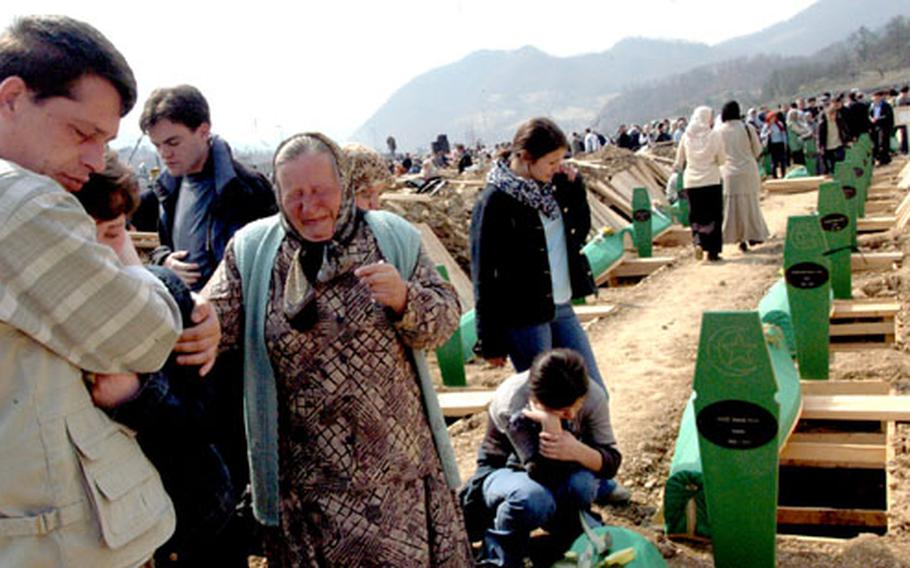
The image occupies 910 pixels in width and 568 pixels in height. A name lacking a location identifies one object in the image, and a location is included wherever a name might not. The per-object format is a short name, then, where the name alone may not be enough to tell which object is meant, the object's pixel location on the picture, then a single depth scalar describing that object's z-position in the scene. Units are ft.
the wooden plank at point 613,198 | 57.93
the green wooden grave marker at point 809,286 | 17.13
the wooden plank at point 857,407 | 15.26
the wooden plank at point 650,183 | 67.43
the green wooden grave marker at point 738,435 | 10.21
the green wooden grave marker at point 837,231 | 24.68
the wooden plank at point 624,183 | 61.55
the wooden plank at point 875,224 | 40.55
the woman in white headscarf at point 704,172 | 31.86
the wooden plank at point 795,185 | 60.23
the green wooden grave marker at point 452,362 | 20.67
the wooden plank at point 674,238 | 45.27
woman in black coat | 12.42
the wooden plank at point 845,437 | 16.12
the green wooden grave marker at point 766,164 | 71.54
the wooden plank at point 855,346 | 22.08
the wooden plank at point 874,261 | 30.37
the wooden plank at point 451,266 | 31.22
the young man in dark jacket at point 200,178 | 9.72
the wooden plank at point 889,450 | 13.84
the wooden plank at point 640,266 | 36.68
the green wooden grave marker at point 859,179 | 41.24
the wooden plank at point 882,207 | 46.63
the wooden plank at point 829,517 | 14.47
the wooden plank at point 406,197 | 39.21
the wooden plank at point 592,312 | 27.58
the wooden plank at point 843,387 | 17.79
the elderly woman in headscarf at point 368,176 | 11.67
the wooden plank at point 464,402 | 18.35
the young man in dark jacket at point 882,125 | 70.79
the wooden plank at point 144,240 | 21.17
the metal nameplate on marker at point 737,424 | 10.32
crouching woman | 10.75
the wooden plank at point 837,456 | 14.99
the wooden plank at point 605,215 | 52.01
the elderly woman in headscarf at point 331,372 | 7.30
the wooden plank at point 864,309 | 22.88
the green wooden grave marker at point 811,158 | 69.10
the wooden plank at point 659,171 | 74.43
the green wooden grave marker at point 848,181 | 34.88
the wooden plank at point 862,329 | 22.63
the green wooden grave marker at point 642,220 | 38.14
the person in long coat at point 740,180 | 32.96
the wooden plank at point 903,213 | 38.09
